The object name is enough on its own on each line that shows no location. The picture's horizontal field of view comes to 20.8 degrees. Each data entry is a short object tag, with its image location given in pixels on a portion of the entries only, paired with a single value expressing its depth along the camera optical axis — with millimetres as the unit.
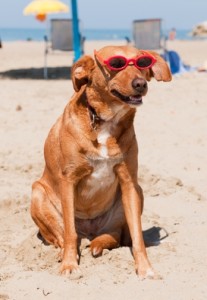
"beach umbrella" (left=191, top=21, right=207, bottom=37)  64875
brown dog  3787
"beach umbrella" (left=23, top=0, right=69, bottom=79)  17000
